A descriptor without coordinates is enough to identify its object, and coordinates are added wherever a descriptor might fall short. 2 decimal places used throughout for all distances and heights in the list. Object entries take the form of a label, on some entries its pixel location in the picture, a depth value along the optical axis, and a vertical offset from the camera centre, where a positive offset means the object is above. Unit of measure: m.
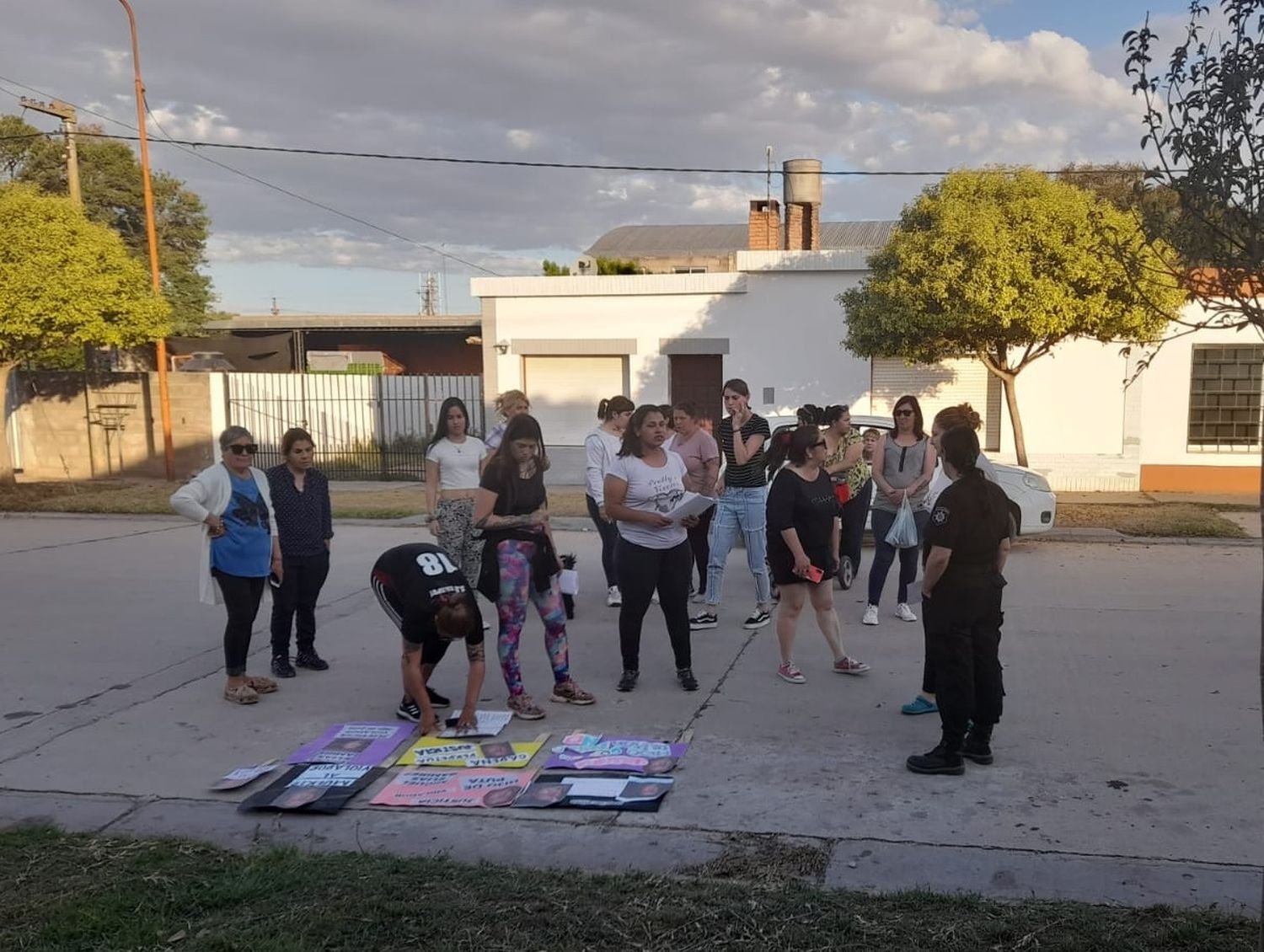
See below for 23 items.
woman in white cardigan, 6.01 -0.86
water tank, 21.17 +4.34
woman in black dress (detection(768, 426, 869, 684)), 6.06 -0.84
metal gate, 20.55 -0.36
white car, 11.01 -1.18
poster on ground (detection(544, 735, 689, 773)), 4.91 -1.76
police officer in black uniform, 4.76 -0.98
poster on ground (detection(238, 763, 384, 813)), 4.49 -1.77
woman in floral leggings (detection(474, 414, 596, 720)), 5.68 -0.86
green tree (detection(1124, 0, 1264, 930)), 3.49 +0.75
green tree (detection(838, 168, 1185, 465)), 13.52 +1.54
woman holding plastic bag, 7.59 -0.76
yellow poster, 5.00 -1.77
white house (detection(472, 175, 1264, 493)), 16.11 +0.34
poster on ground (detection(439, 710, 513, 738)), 5.36 -1.75
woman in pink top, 7.64 -0.42
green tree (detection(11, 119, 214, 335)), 27.47 +5.63
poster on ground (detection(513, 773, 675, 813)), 4.48 -1.76
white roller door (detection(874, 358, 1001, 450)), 16.98 +0.07
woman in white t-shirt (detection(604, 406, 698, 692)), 5.94 -0.76
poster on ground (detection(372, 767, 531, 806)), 4.55 -1.78
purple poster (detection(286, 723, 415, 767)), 5.10 -1.78
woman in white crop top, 7.36 -0.65
